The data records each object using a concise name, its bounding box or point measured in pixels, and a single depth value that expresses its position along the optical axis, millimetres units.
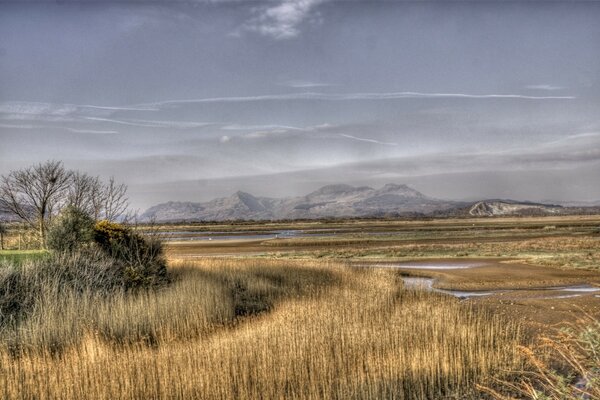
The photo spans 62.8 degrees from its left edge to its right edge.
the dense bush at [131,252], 16953
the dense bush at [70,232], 16656
